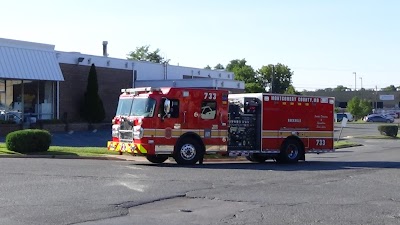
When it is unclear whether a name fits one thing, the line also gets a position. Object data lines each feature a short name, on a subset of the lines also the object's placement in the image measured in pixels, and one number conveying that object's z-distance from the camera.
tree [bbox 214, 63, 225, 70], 152.88
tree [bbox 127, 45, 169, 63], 112.94
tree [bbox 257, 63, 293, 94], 102.44
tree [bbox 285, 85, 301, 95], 90.01
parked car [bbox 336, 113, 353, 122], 88.50
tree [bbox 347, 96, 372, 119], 94.06
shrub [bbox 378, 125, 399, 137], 55.75
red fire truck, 21.91
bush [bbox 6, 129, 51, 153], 25.03
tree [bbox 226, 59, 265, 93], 103.75
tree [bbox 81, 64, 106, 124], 46.44
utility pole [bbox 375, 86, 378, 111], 136.12
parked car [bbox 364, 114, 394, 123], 95.33
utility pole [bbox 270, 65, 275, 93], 93.94
